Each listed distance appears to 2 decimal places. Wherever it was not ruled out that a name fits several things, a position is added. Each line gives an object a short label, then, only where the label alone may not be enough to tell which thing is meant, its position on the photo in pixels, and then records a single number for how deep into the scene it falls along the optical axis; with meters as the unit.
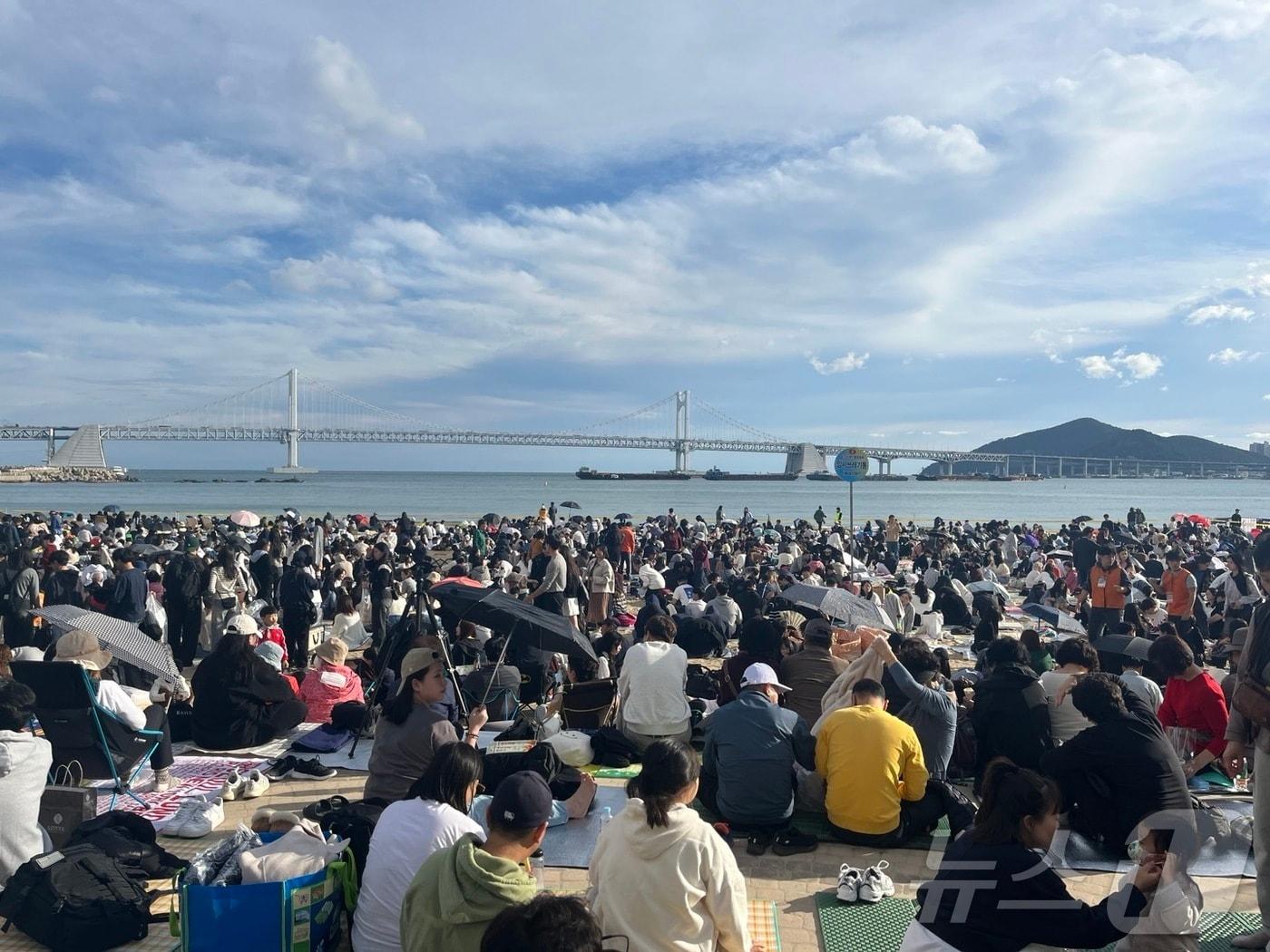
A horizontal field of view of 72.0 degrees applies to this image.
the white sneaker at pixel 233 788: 4.84
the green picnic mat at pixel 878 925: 3.33
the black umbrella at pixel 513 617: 5.62
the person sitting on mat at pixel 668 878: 2.52
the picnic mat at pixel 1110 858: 3.90
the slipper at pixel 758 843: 4.12
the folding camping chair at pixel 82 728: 4.46
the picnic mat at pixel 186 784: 4.70
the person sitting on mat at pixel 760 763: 4.14
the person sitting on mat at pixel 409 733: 3.84
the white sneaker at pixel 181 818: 4.32
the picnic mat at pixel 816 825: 4.25
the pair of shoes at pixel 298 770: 5.25
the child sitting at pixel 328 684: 6.36
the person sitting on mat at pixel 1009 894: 2.29
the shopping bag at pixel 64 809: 3.89
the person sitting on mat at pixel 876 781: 4.02
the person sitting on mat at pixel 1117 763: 3.66
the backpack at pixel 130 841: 3.59
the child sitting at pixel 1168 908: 2.53
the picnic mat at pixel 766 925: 3.26
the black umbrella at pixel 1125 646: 6.12
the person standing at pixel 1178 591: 8.95
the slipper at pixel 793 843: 4.13
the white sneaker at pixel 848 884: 3.65
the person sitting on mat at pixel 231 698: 5.71
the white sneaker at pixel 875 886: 3.65
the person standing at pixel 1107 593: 8.42
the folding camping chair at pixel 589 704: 6.06
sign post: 16.53
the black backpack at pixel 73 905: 3.17
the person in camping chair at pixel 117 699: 4.66
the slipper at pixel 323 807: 3.62
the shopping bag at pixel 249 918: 2.83
